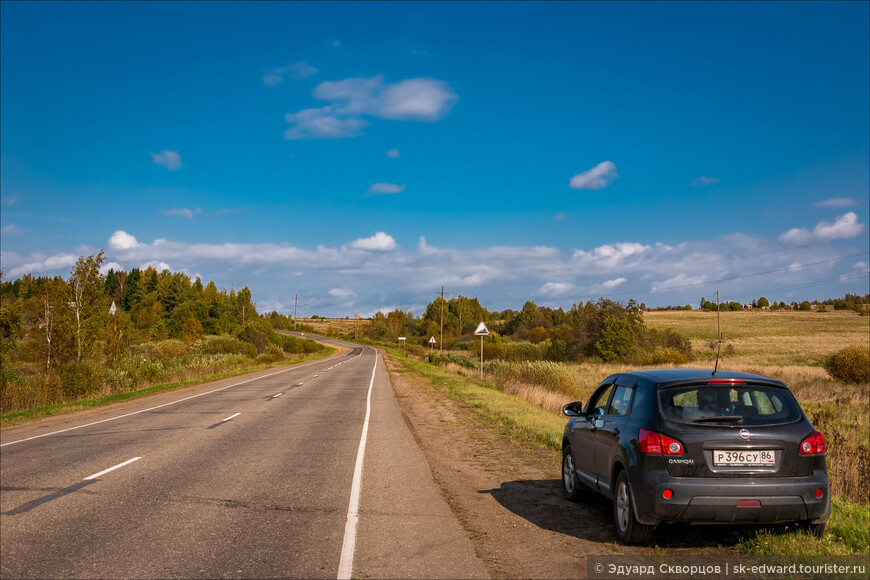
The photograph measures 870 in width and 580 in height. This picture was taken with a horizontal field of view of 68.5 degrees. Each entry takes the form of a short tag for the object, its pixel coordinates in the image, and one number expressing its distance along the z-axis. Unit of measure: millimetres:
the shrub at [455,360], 50950
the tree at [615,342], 61312
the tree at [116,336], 34156
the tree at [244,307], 95875
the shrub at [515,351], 68688
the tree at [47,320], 29766
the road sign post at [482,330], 28586
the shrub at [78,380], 25141
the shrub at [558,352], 67256
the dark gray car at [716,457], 5574
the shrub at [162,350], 56441
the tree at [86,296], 31048
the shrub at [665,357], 56594
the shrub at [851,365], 33969
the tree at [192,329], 76069
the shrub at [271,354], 61144
